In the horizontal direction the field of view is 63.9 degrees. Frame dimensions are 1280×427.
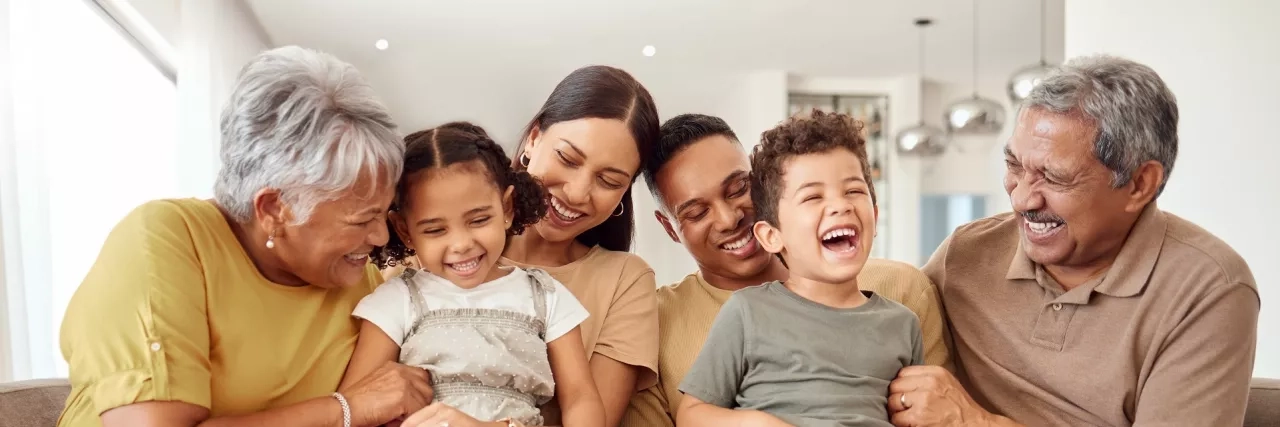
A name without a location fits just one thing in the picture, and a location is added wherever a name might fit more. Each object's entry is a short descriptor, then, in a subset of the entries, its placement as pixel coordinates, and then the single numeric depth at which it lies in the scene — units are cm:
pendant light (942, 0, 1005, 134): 540
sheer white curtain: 342
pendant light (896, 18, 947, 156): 625
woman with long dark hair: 203
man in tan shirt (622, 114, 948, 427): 213
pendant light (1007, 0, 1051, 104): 472
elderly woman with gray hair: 144
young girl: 177
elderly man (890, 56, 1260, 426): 179
